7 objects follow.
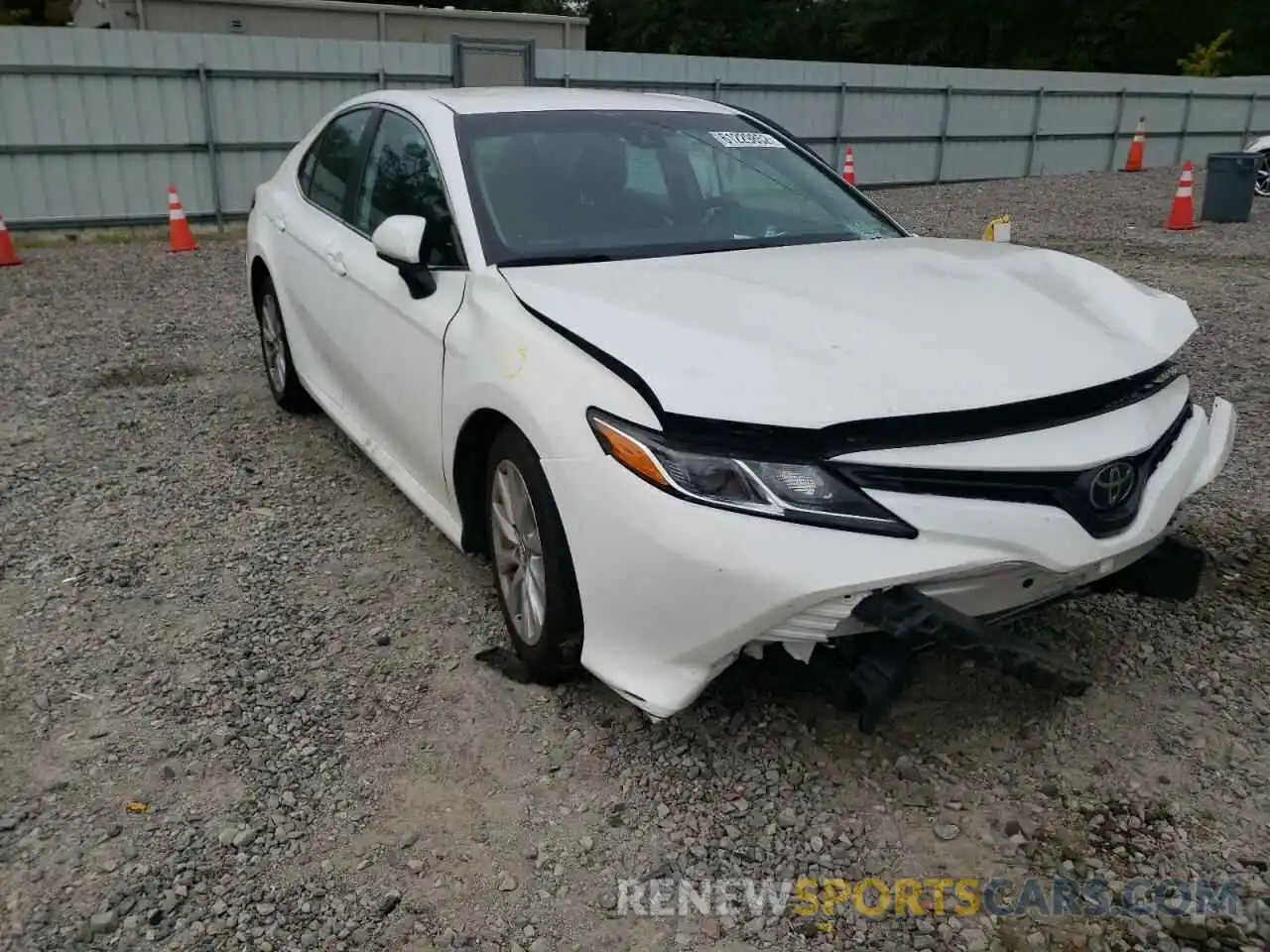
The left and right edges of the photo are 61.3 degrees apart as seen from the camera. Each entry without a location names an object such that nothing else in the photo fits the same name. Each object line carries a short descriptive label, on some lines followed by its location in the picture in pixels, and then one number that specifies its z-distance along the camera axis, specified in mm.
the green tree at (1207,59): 32781
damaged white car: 2322
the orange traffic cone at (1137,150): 20438
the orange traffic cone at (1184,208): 12187
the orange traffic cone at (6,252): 10461
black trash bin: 12508
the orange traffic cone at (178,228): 11414
